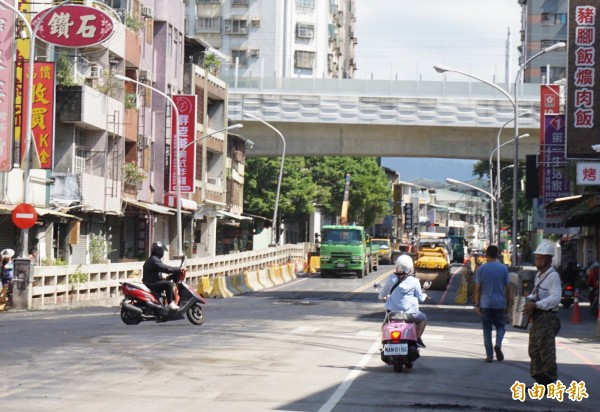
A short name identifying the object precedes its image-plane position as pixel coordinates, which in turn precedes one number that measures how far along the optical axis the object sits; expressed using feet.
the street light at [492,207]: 252.24
